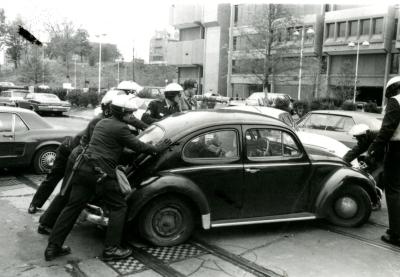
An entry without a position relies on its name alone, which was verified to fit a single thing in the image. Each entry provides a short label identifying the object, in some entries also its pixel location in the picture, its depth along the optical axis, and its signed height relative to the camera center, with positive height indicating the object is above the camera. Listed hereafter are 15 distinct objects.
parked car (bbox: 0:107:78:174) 8.70 -1.19
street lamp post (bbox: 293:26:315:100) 35.30 +3.72
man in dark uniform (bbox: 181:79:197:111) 8.01 -0.14
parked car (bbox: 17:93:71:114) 27.62 -1.53
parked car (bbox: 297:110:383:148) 10.12 -0.76
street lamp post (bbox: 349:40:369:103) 41.21 +4.20
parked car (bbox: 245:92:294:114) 26.43 -0.70
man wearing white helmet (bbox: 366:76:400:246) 5.33 -0.73
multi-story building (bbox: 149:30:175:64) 121.61 +9.84
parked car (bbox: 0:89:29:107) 27.69 -1.21
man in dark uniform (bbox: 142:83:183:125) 7.59 -0.37
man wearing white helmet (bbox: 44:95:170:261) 4.75 -1.08
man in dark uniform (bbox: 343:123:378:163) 6.80 -0.71
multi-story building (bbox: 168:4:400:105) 37.47 +3.79
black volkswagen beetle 5.17 -1.14
